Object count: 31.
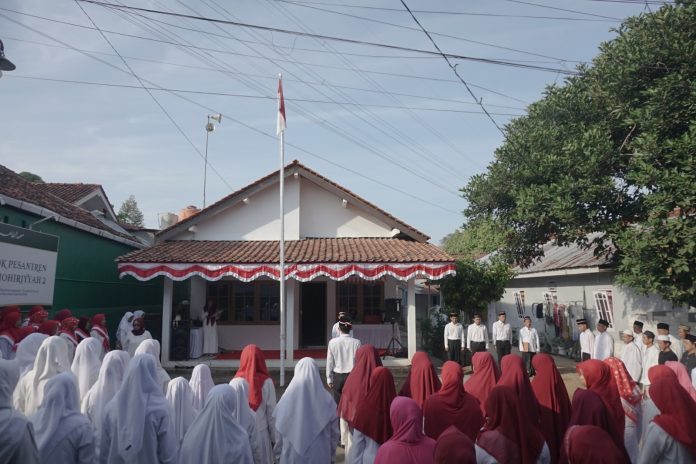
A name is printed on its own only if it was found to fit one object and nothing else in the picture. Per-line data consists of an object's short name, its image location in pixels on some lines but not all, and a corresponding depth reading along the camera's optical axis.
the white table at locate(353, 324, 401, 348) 12.99
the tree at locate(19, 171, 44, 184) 28.41
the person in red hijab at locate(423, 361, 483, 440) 4.13
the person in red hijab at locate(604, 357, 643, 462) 5.06
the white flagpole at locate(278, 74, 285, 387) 9.52
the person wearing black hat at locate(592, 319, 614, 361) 8.86
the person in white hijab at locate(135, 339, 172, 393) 5.14
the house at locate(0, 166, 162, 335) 9.90
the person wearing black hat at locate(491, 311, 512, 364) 11.33
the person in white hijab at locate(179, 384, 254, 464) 3.32
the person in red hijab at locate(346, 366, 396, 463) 4.07
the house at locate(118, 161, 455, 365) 12.97
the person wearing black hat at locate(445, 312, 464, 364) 11.18
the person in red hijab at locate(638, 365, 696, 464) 3.37
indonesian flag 10.08
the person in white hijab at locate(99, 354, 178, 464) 3.37
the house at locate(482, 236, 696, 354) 11.58
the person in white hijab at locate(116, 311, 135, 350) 10.64
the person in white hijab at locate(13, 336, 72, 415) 4.38
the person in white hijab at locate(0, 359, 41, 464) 2.81
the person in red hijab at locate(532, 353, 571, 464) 4.52
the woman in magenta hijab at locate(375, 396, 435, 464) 2.95
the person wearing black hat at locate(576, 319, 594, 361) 9.56
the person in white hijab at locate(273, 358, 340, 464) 4.18
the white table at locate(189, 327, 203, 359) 12.01
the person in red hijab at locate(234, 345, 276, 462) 4.59
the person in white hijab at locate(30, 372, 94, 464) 3.17
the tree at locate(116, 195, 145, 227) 57.35
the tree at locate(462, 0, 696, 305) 8.18
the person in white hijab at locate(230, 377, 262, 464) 3.89
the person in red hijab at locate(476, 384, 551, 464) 3.13
